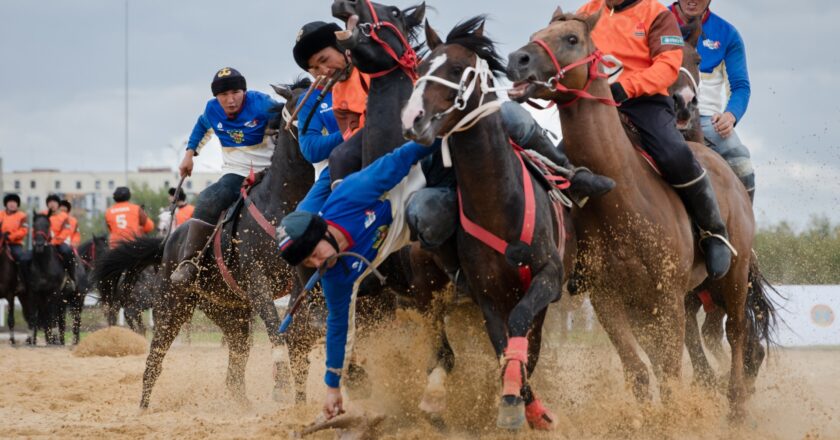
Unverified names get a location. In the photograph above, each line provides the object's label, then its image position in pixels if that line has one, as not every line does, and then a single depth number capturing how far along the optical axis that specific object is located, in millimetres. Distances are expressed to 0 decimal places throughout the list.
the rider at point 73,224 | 36553
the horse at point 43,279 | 34656
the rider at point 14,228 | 34937
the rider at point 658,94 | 12219
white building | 185875
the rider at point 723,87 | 15500
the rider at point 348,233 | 10547
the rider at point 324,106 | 13094
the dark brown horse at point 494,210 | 10156
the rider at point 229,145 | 16703
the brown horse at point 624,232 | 11570
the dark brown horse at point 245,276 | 15469
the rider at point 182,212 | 32750
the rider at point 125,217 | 32844
